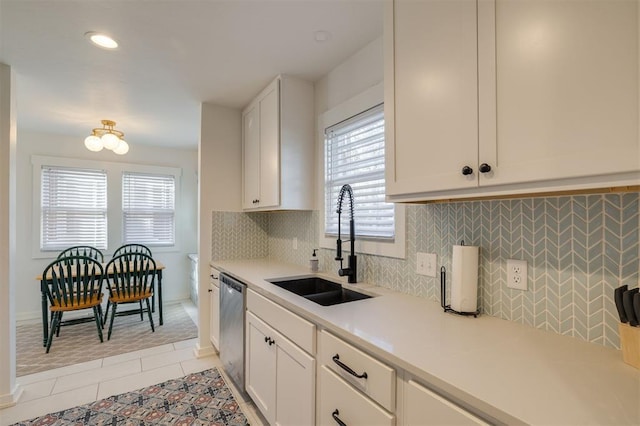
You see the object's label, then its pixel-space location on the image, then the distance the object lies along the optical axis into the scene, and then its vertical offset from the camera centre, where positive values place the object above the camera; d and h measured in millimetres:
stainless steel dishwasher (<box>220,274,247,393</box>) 2117 -833
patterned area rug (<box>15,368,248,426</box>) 1970 -1324
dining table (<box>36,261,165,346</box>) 3061 -862
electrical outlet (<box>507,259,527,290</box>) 1187 -232
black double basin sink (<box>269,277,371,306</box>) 1878 -494
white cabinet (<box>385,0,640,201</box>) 749 +366
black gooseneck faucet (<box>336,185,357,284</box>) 1903 -286
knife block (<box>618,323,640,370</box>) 828 -358
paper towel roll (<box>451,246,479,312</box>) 1282 -268
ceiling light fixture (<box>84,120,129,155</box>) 2969 +758
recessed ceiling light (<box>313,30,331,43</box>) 1855 +1125
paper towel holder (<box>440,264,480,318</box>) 1324 -355
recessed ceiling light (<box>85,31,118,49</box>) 1852 +1108
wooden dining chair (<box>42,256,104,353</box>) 3047 -775
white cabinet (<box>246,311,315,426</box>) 1388 -848
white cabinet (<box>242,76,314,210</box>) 2387 +575
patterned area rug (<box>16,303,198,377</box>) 2805 -1322
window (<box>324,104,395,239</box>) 1884 +307
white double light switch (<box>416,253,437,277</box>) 1544 -251
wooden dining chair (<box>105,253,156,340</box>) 3444 -756
